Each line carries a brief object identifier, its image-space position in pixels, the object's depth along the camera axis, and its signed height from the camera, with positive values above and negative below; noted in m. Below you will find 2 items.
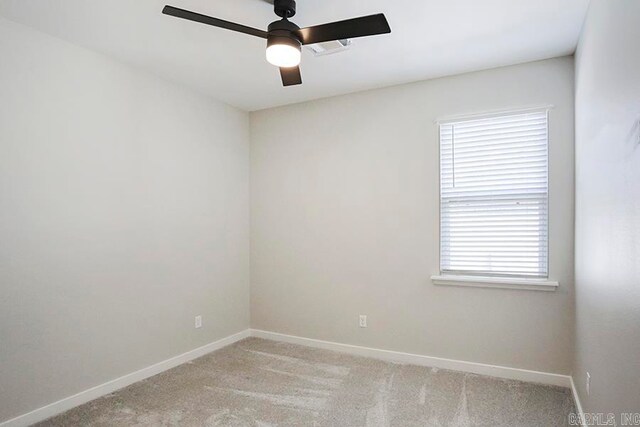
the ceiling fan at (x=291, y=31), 1.91 +0.96
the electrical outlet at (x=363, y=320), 3.81 -1.14
